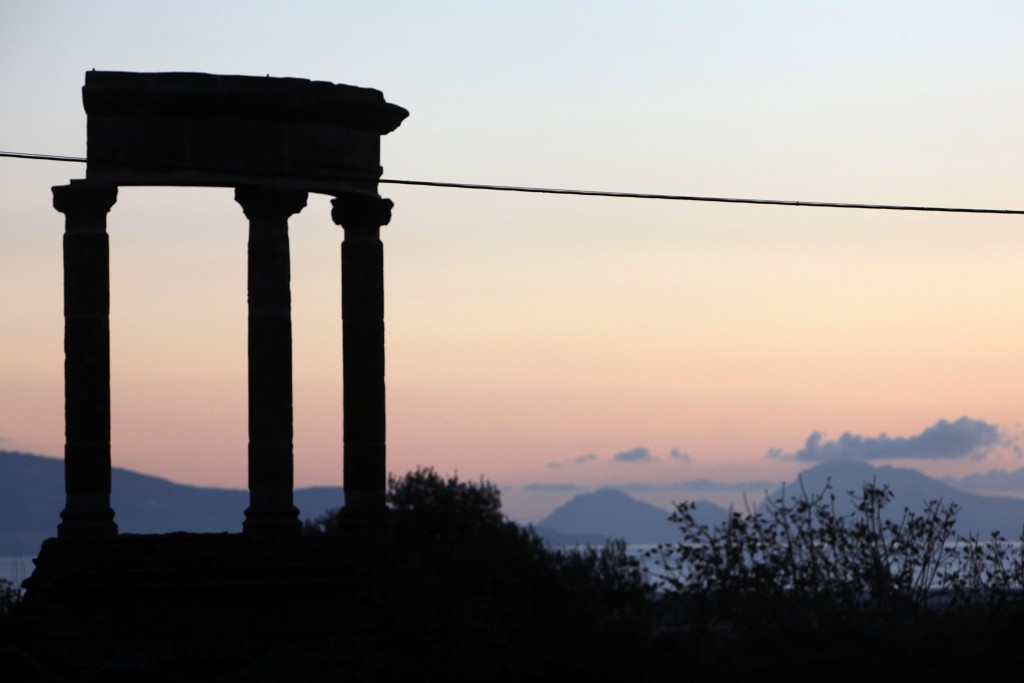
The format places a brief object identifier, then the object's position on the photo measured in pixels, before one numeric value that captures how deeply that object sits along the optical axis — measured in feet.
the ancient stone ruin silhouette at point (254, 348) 116.37
